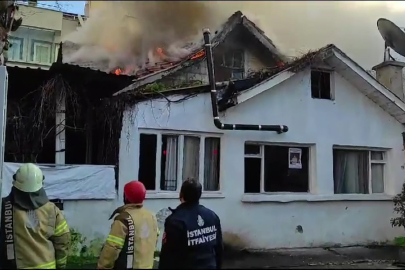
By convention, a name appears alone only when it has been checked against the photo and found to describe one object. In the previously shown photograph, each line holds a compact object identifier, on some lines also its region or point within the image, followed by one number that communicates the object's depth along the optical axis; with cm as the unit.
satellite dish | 1280
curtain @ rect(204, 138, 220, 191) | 980
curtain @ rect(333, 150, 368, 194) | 1134
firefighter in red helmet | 370
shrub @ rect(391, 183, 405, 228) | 1037
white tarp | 799
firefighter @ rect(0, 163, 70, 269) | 344
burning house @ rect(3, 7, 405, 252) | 889
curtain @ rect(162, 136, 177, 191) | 935
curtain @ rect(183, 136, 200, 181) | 957
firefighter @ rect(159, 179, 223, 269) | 351
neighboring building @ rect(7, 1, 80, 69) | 2111
